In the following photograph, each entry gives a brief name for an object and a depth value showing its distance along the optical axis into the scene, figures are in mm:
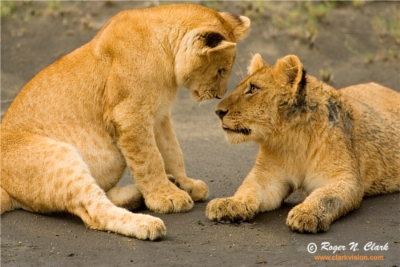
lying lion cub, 11562
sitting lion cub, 11594
